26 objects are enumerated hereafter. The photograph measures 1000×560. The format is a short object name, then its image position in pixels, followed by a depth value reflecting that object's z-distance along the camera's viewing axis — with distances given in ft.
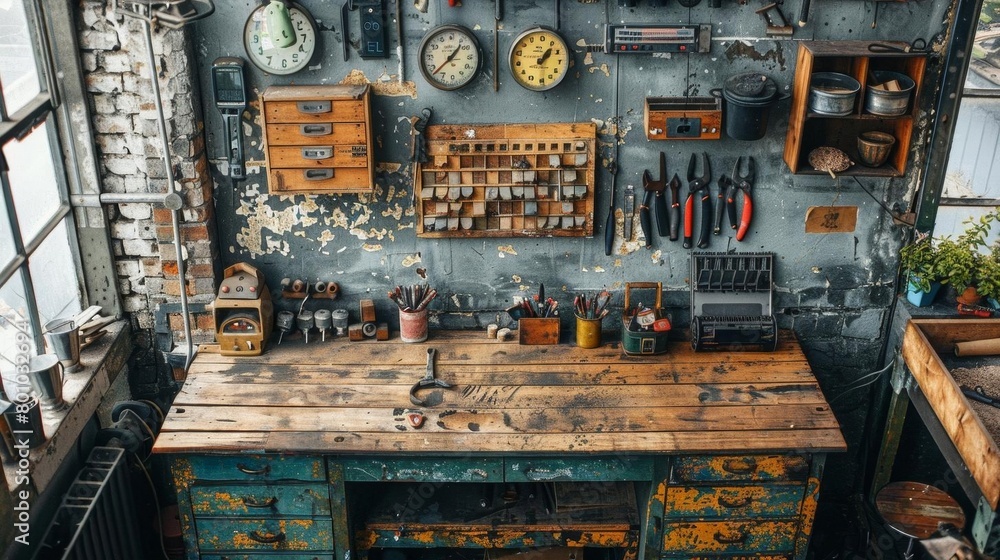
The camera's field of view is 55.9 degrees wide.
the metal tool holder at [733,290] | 13.38
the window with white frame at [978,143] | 12.42
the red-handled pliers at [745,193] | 13.05
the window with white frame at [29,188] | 10.84
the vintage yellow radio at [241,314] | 13.00
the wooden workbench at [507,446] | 11.57
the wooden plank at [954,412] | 10.20
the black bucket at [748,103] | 12.03
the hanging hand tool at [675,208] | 13.15
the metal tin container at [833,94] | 11.80
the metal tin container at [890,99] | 11.78
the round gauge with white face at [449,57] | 12.12
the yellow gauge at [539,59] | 12.07
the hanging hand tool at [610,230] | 13.32
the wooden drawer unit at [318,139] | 12.02
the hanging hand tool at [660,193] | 13.07
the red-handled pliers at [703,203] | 13.02
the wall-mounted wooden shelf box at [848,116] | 11.86
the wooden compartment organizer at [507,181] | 12.80
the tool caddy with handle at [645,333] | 13.07
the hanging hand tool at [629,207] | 13.23
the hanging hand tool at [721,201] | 13.12
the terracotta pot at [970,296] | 13.03
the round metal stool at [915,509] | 12.35
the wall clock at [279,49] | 12.09
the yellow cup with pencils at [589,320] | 13.28
